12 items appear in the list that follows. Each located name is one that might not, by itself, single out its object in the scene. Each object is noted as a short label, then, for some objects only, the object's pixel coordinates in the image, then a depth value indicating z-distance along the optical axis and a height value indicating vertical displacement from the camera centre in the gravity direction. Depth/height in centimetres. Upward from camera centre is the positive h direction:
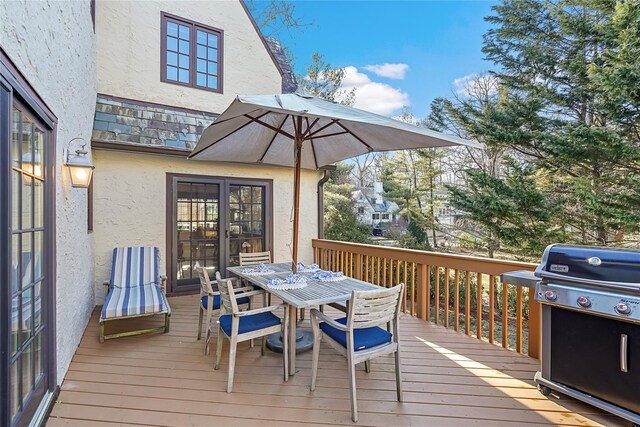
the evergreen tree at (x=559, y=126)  676 +213
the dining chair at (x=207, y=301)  327 -101
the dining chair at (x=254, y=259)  479 -73
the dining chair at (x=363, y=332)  239 -100
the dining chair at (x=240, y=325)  276 -104
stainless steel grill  218 -82
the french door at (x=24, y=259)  166 -31
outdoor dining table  278 -75
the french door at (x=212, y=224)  555 -25
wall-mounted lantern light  303 +39
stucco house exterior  190 +52
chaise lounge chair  371 -109
